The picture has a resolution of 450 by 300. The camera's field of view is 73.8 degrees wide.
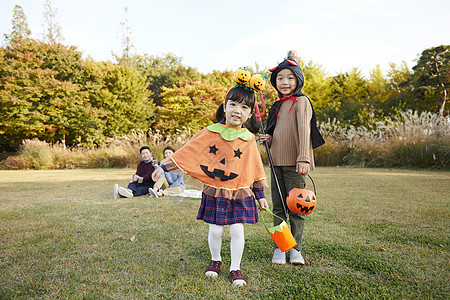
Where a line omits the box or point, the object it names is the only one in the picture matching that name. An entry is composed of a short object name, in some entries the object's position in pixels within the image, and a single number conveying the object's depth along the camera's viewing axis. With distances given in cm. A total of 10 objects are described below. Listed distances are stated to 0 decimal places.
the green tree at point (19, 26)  2252
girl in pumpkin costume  229
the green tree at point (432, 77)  1948
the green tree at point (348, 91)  2240
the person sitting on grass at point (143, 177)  643
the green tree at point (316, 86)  2442
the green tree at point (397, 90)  2144
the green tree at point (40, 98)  1716
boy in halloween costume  260
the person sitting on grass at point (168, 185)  613
